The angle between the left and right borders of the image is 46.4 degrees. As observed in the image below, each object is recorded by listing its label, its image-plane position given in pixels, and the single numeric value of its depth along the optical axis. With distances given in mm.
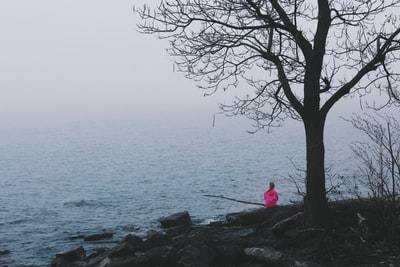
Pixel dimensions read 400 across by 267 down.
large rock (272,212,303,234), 13289
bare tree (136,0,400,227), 12312
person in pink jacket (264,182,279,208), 20047
